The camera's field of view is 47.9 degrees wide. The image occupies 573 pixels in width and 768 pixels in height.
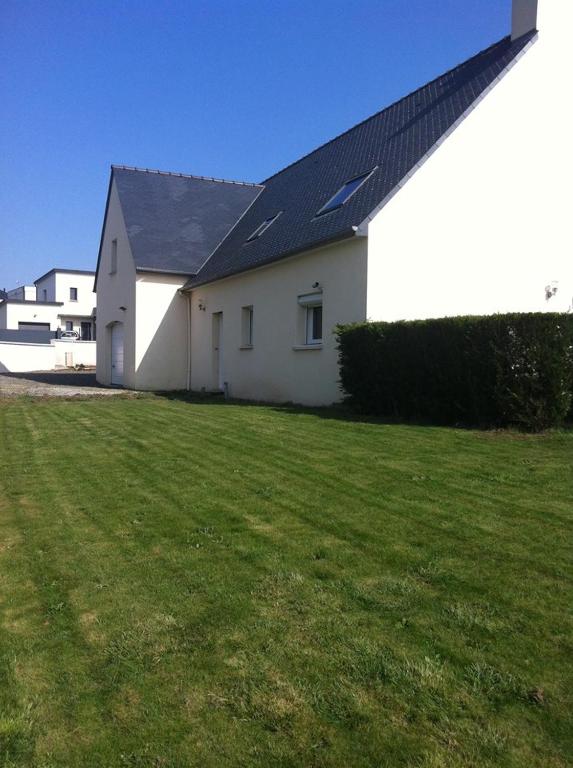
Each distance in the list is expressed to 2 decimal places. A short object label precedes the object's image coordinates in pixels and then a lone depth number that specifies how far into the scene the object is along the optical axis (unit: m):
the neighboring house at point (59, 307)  56.88
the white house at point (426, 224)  12.91
